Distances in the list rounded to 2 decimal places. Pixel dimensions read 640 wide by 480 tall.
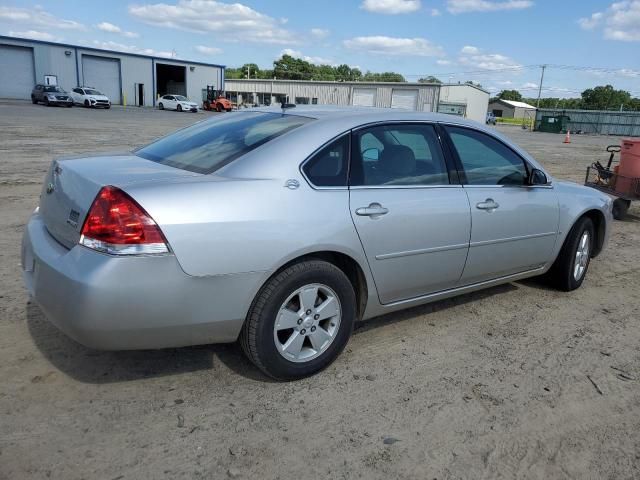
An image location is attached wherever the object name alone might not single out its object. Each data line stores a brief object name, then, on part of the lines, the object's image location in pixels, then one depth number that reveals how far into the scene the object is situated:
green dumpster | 55.31
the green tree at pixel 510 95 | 143.50
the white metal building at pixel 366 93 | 55.44
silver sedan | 2.54
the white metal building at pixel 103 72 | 47.16
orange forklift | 52.72
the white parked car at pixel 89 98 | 42.53
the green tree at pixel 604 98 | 105.94
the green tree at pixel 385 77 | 124.36
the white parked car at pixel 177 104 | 48.00
